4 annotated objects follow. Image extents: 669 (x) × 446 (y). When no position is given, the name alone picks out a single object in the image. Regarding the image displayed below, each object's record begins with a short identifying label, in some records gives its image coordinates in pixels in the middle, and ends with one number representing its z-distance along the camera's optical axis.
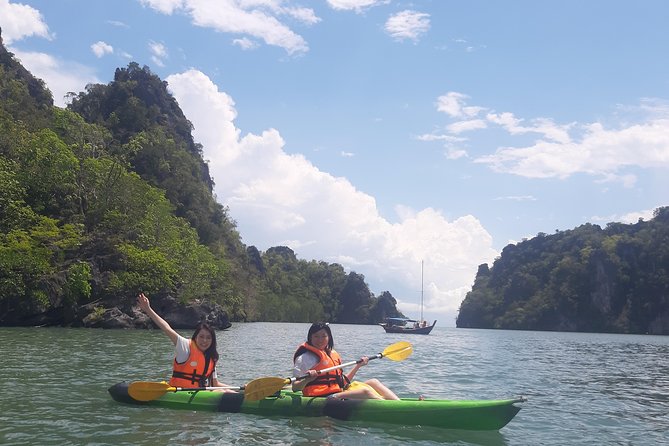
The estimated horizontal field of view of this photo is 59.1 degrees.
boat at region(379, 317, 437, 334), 59.19
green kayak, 7.93
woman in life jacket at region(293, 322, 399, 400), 8.69
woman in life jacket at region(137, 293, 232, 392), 9.01
